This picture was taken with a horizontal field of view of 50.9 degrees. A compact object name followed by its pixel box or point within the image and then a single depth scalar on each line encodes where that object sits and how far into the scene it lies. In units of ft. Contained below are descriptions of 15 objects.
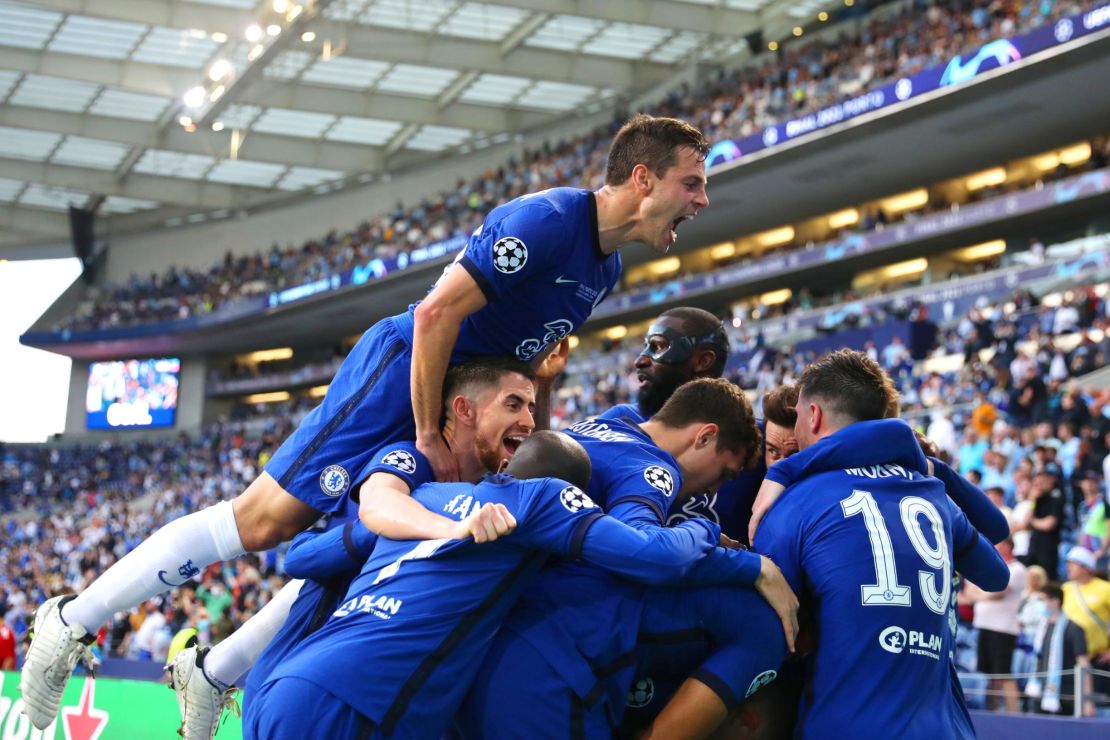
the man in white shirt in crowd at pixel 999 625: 27.12
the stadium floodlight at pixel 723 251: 111.34
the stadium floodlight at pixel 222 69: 103.04
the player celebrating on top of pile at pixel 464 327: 12.30
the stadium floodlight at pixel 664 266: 116.37
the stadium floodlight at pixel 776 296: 104.83
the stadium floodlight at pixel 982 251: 89.10
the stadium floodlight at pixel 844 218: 100.31
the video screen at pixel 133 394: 151.64
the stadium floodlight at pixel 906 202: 95.71
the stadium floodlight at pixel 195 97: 105.40
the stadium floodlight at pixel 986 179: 90.84
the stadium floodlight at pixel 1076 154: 83.30
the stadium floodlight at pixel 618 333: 118.42
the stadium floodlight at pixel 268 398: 151.02
